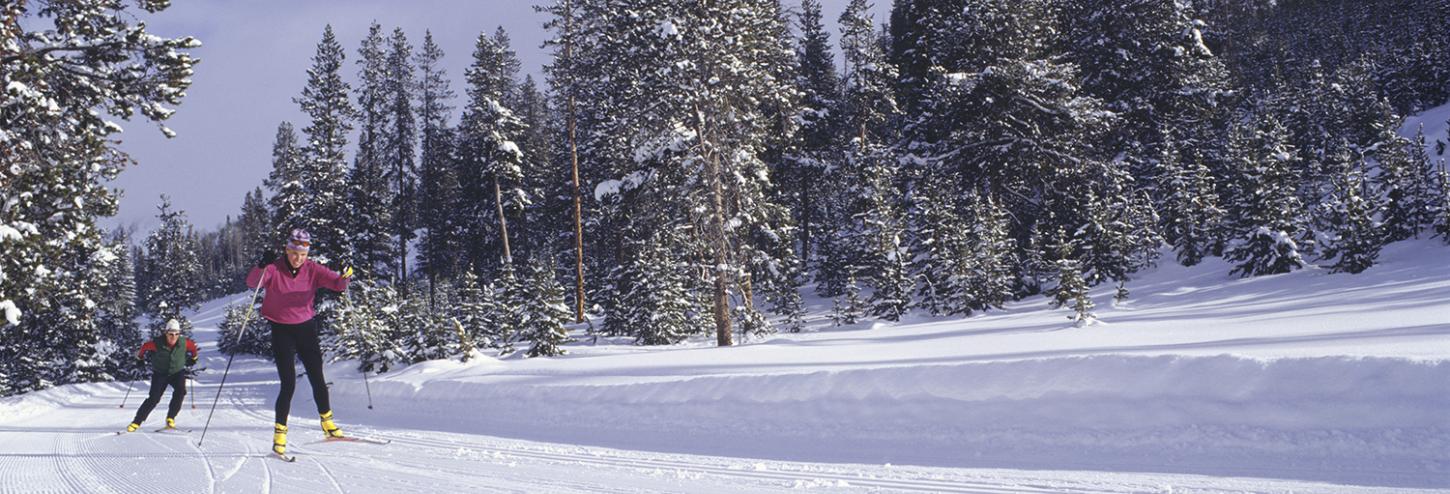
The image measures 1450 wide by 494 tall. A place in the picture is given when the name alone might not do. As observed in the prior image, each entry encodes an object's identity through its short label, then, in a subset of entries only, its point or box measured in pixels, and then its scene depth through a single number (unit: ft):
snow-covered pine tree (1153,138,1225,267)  63.57
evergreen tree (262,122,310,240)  104.94
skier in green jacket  34.19
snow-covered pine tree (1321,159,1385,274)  47.73
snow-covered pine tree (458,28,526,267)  108.17
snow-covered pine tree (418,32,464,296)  127.65
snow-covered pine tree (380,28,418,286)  123.68
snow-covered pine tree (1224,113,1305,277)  51.90
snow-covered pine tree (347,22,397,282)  112.37
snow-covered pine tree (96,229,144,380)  97.91
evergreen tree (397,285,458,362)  57.11
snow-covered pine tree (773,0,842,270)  110.22
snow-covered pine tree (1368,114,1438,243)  51.37
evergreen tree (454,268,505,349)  70.74
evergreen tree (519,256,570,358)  58.29
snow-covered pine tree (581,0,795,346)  54.44
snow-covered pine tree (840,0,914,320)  69.28
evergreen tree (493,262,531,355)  66.13
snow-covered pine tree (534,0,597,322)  95.50
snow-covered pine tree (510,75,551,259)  135.89
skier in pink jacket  20.95
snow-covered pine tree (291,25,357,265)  106.63
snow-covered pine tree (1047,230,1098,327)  43.93
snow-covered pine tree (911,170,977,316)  63.00
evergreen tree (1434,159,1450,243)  47.71
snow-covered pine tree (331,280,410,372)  56.14
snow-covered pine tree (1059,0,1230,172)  89.15
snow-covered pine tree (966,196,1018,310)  62.59
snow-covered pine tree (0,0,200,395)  37.58
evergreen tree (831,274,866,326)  72.28
